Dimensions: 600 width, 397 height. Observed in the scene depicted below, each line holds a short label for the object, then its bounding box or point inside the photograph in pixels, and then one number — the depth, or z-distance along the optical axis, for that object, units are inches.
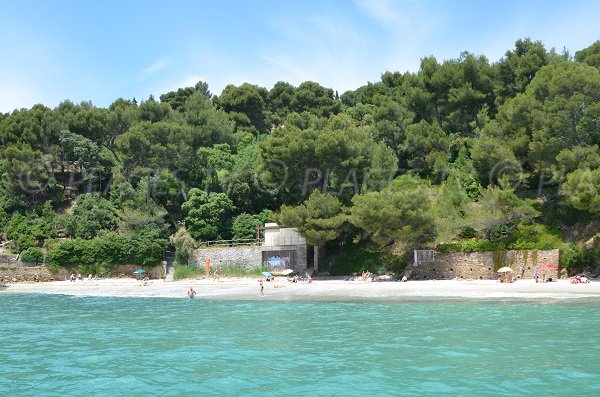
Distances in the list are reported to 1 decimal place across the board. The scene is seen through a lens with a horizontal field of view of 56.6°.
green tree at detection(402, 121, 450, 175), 2116.1
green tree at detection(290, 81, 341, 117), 3048.7
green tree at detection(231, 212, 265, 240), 1926.7
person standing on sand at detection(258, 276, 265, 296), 1426.2
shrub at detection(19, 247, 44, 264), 1931.6
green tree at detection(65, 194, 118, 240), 2027.6
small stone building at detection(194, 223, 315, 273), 1800.0
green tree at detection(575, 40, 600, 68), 1792.8
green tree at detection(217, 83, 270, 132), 3024.1
